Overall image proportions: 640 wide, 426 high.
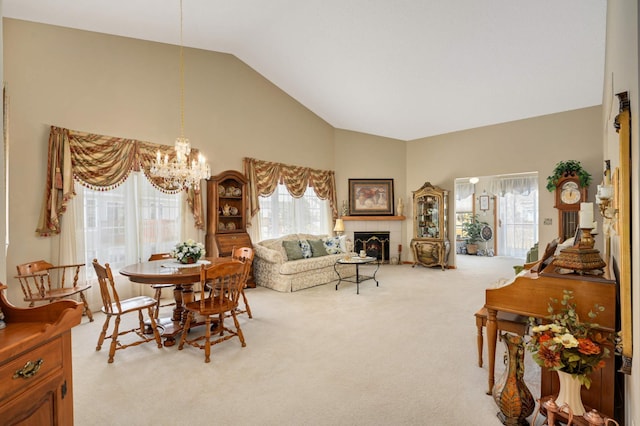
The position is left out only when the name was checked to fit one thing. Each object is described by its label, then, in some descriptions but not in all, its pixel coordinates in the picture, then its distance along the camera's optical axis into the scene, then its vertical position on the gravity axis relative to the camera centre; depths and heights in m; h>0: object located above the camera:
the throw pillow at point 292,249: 6.12 -0.73
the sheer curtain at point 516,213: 9.59 -0.11
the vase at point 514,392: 2.04 -1.17
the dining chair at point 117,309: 3.00 -0.93
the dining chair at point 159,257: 4.10 -0.61
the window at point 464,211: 11.02 -0.03
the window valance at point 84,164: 4.05 +0.67
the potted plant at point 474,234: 10.54 -0.78
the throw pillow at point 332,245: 6.75 -0.71
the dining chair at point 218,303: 3.02 -0.93
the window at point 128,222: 4.50 -0.14
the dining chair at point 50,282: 3.63 -0.85
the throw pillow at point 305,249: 6.29 -0.74
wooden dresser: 1.10 -0.55
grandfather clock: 5.71 +0.13
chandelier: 3.96 +0.55
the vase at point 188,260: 3.72 -0.55
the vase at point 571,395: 1.81 -1.05
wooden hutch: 5.62 -0.03
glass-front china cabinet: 7.49 -0.39
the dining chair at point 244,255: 4.14 -0.58
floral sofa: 5.61 -0.91
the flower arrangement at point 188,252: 3.72 -0.46
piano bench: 2.47 -0.88
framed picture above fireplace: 8.23 +0.35
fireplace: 8.23 -0.84
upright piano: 1.90 -0.61
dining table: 3.13 -0.63
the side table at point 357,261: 5.50 -0.85
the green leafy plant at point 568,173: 5.62 +0.64
